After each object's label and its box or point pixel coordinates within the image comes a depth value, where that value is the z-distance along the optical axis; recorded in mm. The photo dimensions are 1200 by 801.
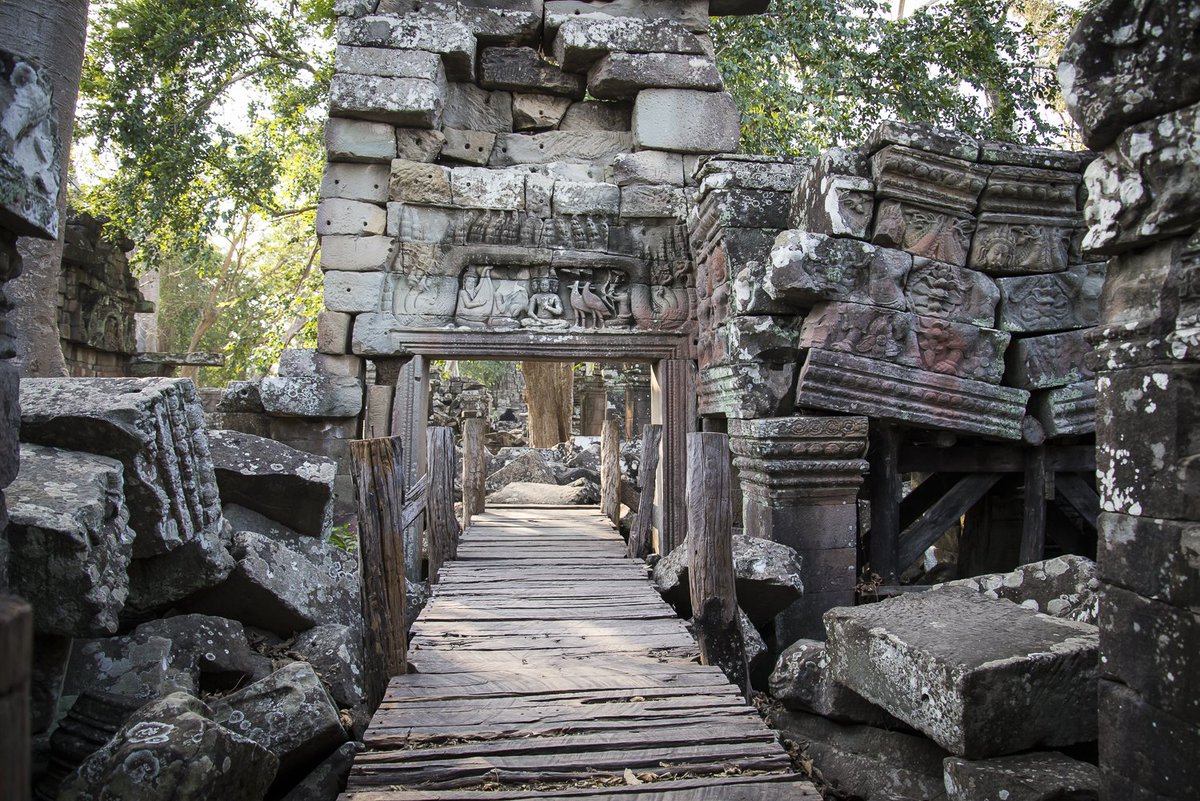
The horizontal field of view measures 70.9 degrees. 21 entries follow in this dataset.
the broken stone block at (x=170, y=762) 2611
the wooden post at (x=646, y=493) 7348
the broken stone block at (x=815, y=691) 3961
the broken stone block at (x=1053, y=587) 3754
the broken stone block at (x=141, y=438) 3559
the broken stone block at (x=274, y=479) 5020
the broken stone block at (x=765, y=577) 4820
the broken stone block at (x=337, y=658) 4113
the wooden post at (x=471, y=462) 9062
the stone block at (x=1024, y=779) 2771
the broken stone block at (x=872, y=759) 3578
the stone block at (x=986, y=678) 3020
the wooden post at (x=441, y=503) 6570
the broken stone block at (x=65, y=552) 2879
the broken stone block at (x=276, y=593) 4227
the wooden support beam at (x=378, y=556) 3932
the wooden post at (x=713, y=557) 4367
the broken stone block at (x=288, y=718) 3311
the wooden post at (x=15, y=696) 1123
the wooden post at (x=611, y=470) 8934
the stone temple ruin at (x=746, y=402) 2510
